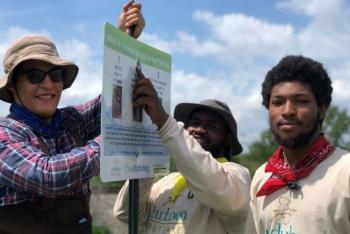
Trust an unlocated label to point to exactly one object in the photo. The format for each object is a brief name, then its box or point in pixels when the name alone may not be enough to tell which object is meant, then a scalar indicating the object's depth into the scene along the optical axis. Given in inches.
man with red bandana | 121.8
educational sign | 111.9
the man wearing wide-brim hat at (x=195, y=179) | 123.2
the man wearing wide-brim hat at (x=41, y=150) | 115.1
